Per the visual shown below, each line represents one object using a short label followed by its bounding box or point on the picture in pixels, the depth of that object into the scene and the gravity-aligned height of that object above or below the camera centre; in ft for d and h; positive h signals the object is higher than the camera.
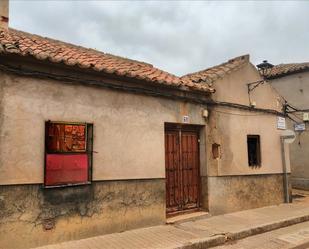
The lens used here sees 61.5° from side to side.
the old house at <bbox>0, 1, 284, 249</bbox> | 14.95 +0.73
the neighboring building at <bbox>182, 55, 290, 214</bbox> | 23.71 +0.96
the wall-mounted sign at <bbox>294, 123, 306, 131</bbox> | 39.40 +3.55
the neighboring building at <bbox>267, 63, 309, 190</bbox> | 39.60 +5.64
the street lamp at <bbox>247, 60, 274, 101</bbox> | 27.31 +7.39
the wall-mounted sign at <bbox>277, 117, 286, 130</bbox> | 29.83 +3.14
